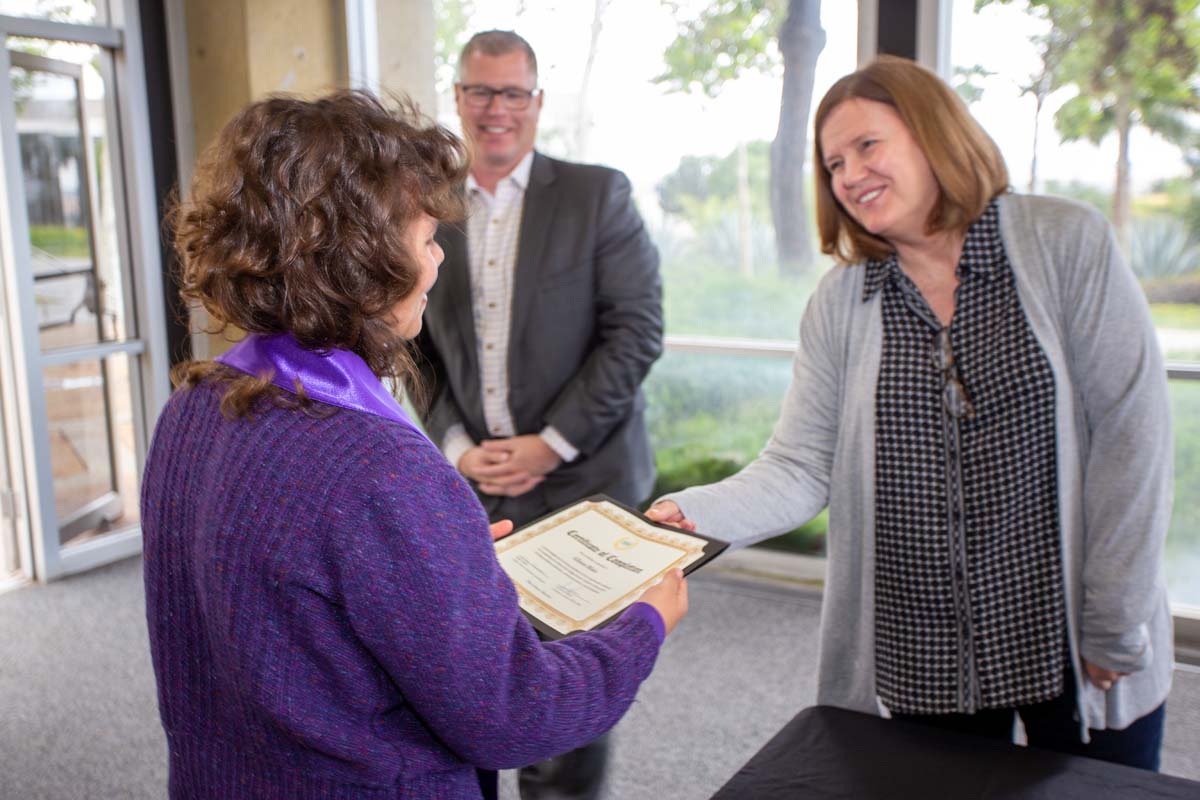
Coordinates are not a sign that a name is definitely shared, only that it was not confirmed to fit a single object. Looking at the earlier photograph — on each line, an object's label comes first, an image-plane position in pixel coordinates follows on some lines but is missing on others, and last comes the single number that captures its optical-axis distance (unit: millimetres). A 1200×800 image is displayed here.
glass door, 3877
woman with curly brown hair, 906
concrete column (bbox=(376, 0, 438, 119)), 4363
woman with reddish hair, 1506
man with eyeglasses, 2365
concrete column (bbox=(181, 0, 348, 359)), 3988
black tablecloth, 1232
